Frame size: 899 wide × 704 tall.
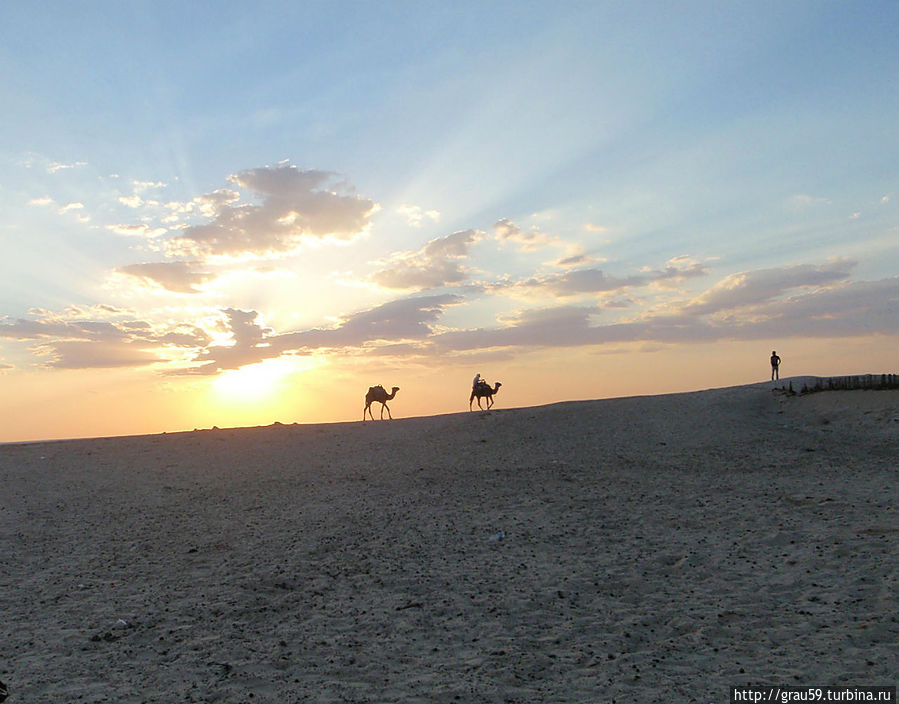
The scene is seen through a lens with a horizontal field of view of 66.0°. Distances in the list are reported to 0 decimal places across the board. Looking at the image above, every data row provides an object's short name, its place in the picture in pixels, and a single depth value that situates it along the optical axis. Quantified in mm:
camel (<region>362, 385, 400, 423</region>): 33594
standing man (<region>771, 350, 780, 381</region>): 34500
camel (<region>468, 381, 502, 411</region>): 32344
